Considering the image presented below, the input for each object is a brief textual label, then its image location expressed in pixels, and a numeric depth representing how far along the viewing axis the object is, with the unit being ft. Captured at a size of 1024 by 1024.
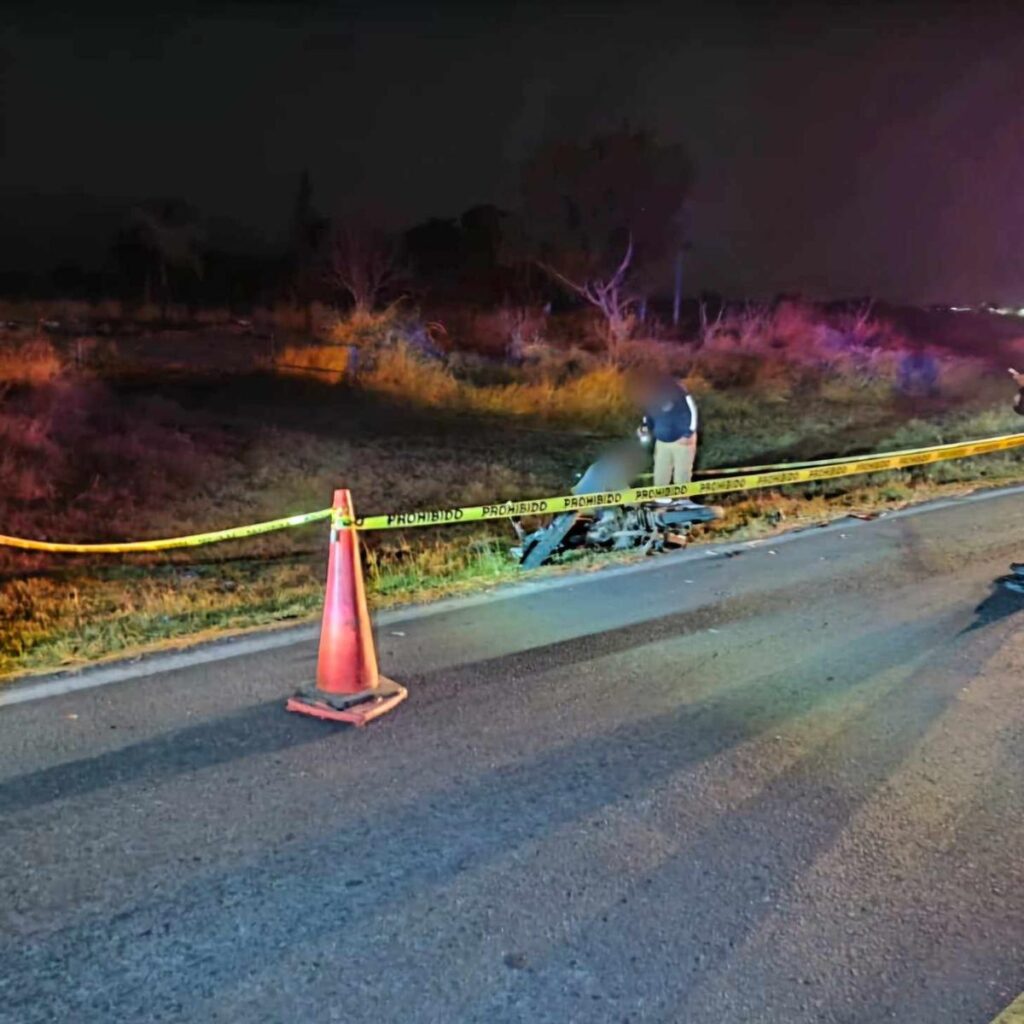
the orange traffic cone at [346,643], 15.19
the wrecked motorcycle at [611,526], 25.84
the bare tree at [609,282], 104.94
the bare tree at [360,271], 123.24
